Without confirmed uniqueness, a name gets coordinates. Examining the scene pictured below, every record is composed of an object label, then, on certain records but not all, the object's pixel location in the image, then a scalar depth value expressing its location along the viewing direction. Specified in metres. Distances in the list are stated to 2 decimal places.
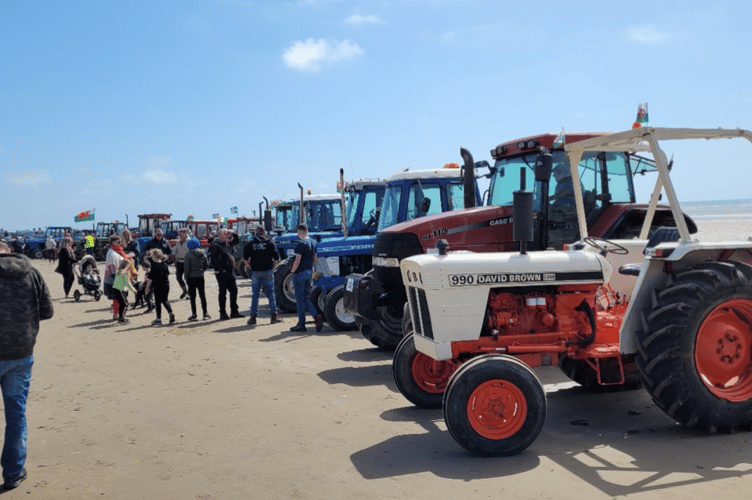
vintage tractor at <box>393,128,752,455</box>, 4.73
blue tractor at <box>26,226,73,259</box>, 41.81
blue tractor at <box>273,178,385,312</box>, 13.54
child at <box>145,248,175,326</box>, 11.95
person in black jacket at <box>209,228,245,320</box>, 12.33
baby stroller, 17.06
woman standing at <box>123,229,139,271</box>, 15.85
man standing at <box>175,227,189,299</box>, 14.10
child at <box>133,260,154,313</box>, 14.28
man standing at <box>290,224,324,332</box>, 11.01
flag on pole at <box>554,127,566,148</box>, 6.50
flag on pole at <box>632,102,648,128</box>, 5.64
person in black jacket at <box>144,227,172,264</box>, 13.62
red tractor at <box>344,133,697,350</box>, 7.43
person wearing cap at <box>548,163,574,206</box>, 7.43
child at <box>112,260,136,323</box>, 12.38
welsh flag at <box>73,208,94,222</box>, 43.22
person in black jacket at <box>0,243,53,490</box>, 4.64
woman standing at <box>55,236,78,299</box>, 17.59
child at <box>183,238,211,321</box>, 12.15
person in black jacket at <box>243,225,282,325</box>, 11.79
